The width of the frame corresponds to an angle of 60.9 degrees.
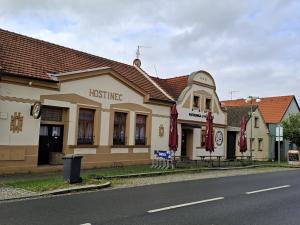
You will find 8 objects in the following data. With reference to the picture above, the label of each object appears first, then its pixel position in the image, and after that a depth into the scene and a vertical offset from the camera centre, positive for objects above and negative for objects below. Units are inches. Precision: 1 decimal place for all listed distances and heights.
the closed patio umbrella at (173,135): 589.2 +5.7
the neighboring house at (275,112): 1090.2 +133.1
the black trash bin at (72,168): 359.5 -48.0
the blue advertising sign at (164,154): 558.0 -36.9
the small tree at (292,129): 998.5 +48.3
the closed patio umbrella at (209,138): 649.3 +1.8
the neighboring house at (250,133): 924.5 +26.9
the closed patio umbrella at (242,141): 754.6 -3.7
